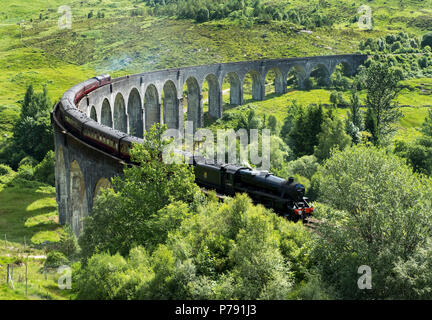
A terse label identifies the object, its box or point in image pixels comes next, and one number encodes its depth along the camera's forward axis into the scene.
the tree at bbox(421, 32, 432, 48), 168.50
